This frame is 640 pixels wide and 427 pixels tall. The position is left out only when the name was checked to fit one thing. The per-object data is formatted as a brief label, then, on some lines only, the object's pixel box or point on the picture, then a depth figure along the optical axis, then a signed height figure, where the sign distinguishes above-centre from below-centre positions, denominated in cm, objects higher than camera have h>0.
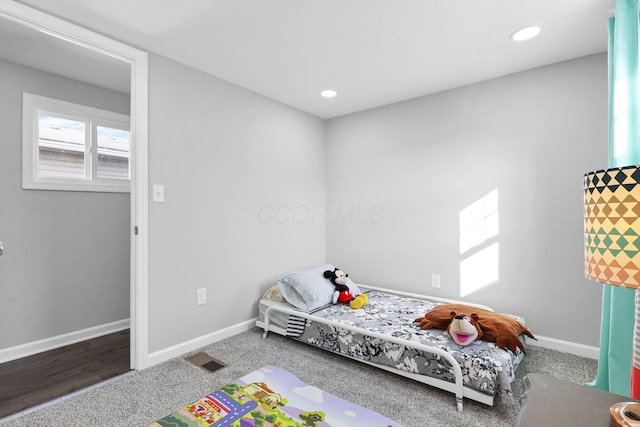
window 251 +58
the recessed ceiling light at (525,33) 199 +119
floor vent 222 -110
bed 176 -83
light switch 227 +14
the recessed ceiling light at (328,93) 298 +117
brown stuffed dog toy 195 -74
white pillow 269 -69
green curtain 164 +42
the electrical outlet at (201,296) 254 -69
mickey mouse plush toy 273 -74
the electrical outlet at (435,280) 300 -64
